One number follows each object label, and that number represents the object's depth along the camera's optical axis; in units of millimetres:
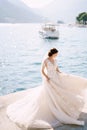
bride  4427
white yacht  40660
